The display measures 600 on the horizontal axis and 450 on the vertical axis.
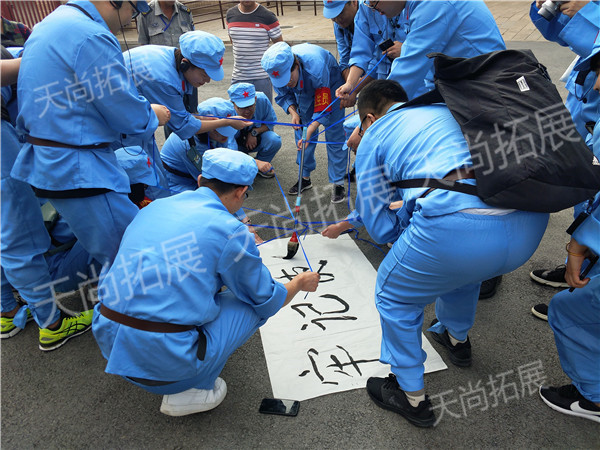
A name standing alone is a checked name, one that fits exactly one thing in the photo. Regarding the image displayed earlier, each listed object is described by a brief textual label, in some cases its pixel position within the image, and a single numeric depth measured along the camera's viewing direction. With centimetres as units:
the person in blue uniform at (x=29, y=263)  225
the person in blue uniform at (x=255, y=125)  352
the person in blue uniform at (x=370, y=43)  323
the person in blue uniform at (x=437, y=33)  250
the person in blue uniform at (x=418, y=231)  159
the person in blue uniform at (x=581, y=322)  175
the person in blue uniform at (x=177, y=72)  278
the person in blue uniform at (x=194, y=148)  332
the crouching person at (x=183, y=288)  171
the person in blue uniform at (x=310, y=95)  334
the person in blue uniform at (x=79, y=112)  189
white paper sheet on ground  226
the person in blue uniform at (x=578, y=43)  228
